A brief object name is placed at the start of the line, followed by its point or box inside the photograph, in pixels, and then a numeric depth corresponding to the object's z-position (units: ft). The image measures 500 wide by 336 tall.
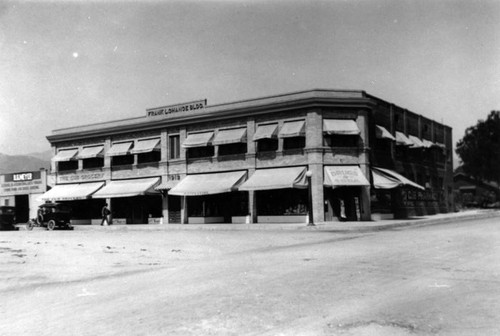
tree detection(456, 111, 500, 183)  213.05
